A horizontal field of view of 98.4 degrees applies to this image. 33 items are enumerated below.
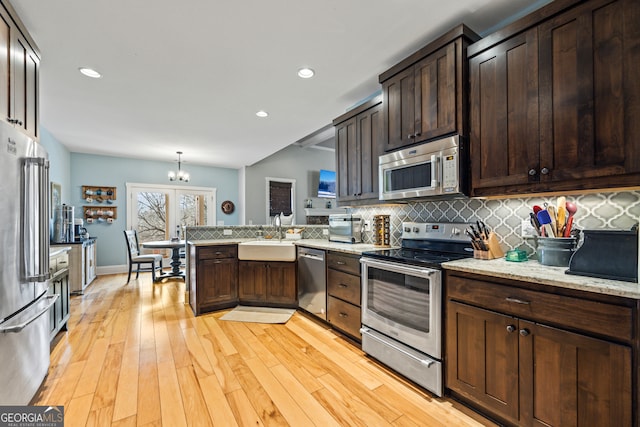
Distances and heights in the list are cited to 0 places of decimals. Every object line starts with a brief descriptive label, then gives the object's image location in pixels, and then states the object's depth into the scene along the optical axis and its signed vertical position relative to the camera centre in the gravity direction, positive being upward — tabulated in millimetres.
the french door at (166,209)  6281 +138
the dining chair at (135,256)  5062 -778
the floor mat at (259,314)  3160 -1206
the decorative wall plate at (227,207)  7254 +194
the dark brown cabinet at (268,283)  3432 -873
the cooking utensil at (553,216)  1678 -22
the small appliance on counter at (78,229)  4736 -242
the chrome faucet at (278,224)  3896 -151
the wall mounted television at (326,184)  7370 +805
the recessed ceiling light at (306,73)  2592 +1351
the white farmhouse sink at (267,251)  3381 -457
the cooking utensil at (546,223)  1663 -64
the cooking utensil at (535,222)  1759 -60
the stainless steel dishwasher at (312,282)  2992 -773
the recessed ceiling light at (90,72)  2531 +1339
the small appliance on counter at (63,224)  4480 -152
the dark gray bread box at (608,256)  1262 -210
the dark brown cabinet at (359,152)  2803 +661
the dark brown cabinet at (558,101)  1351 +631
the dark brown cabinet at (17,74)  1704 +976
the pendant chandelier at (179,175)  5747 +832
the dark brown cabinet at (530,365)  1174 -759
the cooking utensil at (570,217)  1632 -28
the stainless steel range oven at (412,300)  1822 -647
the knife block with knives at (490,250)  1928 -263
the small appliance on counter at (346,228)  3188 -172
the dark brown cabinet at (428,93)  1968 +953
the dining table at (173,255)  4895 -813
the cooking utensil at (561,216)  1652 -22
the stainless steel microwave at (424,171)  1971 +334
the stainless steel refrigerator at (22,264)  1501 -291
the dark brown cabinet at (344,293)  2547 -775
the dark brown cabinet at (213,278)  3365 -800
